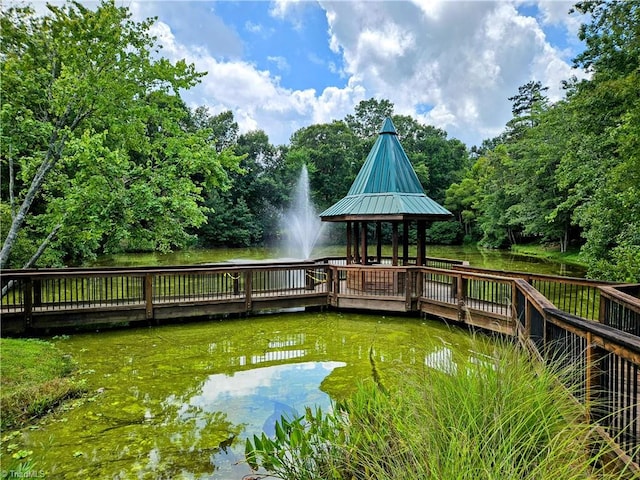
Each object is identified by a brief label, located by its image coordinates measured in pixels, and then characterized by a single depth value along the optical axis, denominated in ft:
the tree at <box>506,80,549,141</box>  126.62
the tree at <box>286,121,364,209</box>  123.95
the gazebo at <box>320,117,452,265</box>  33.14
